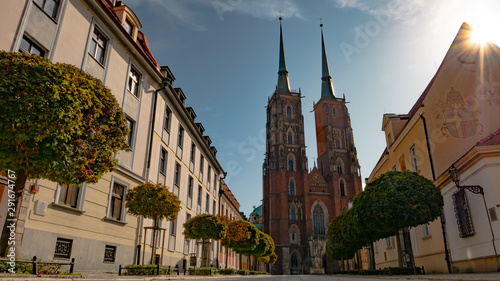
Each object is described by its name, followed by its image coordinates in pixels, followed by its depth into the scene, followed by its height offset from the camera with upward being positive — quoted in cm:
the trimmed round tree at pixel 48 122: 633 +256
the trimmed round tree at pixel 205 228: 1939 +118
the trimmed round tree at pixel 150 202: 1355 +188
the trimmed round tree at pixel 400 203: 1488 +218
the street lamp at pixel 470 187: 1223 +259
